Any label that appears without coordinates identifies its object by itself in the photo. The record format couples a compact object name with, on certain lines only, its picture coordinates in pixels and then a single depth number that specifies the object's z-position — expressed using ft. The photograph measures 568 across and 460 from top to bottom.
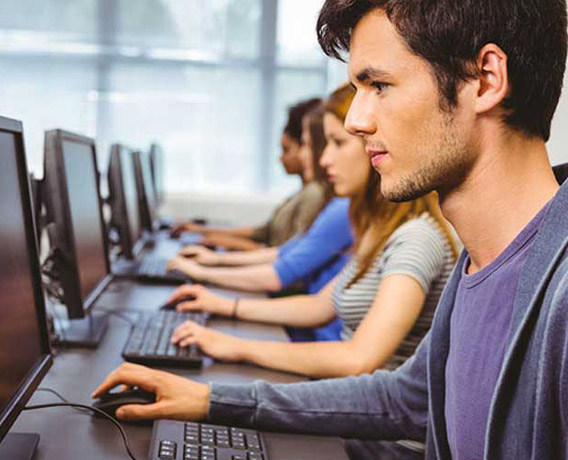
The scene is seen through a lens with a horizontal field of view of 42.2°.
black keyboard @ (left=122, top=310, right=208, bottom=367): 4.58
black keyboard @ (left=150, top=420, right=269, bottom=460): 3.05
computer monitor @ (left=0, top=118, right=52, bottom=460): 2.96
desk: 3.22
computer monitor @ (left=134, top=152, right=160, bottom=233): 9.10
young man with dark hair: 2.74
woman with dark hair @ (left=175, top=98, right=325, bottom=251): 10.81
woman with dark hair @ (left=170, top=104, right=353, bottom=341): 7.66
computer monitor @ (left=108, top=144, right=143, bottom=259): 6.89
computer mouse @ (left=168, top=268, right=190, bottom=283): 7.87
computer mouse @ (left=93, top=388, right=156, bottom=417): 3.59
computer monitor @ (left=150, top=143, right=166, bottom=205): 12.11
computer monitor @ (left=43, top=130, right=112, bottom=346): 4.49
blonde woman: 4.68
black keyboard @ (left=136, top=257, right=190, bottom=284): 7.83
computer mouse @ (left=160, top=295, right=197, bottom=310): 6.38
